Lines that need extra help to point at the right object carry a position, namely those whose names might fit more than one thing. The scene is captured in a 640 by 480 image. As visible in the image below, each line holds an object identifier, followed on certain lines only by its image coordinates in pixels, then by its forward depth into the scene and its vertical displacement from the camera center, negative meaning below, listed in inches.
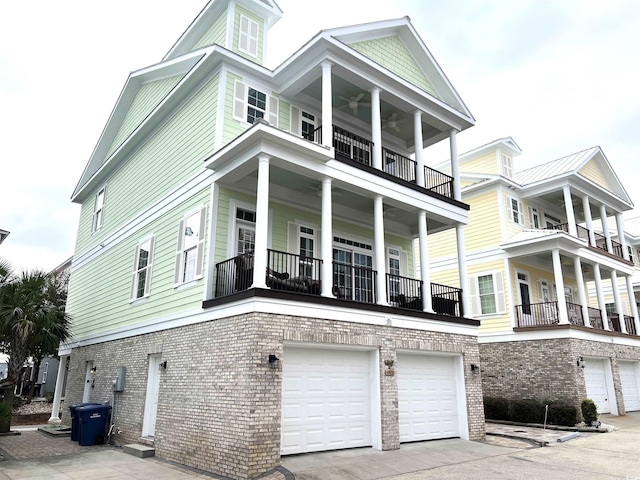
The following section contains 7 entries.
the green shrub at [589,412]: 626.2 -47.6
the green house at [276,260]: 385.7 +114.7
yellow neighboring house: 723.4 +172.5
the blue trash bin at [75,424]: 532.1 -57.4
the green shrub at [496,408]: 697.6 -49.6
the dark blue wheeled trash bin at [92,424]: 513.7 -55.3
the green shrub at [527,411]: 653.3 -49.4
